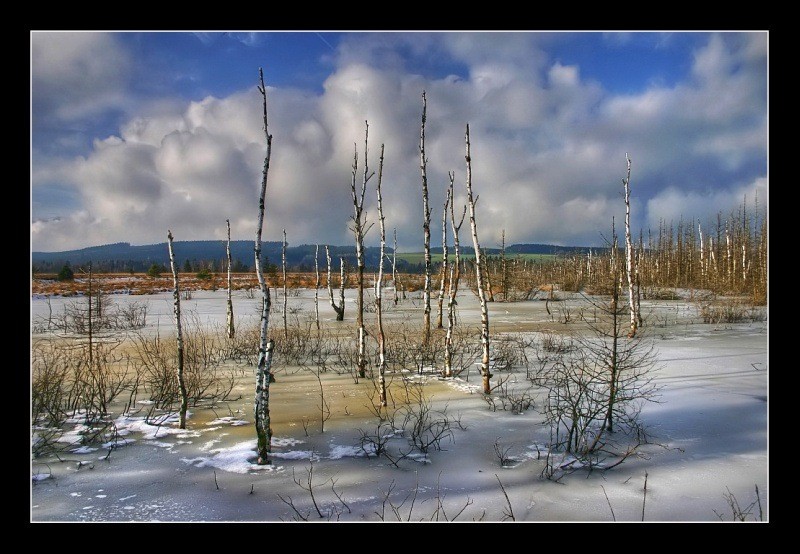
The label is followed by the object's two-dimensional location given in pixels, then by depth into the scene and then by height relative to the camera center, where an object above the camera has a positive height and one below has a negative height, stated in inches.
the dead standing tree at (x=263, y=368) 211.9 -47.0
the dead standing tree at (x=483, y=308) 343.6 -26.9
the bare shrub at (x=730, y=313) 757.3 -72.4
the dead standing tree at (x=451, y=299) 402.6 -23.0
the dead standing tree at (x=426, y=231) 437.7 +50.8
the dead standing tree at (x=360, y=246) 358.6 +25.8
